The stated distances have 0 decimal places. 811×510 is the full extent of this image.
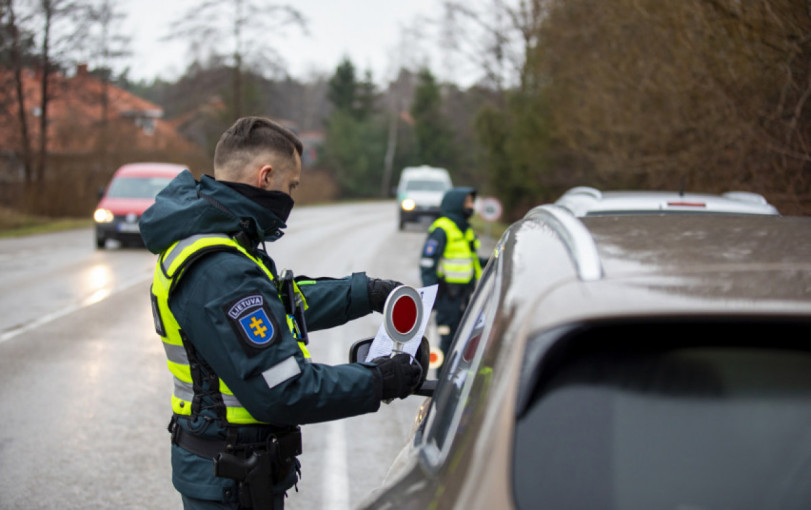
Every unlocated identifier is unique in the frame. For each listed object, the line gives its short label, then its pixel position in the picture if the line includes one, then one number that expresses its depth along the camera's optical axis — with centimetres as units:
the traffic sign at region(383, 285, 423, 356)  232
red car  1903
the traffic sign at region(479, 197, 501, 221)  1864
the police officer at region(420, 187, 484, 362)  720
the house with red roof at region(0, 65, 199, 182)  2961
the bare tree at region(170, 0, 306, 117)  3716
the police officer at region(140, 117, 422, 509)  226
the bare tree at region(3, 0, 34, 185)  2762
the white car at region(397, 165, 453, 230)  2939
